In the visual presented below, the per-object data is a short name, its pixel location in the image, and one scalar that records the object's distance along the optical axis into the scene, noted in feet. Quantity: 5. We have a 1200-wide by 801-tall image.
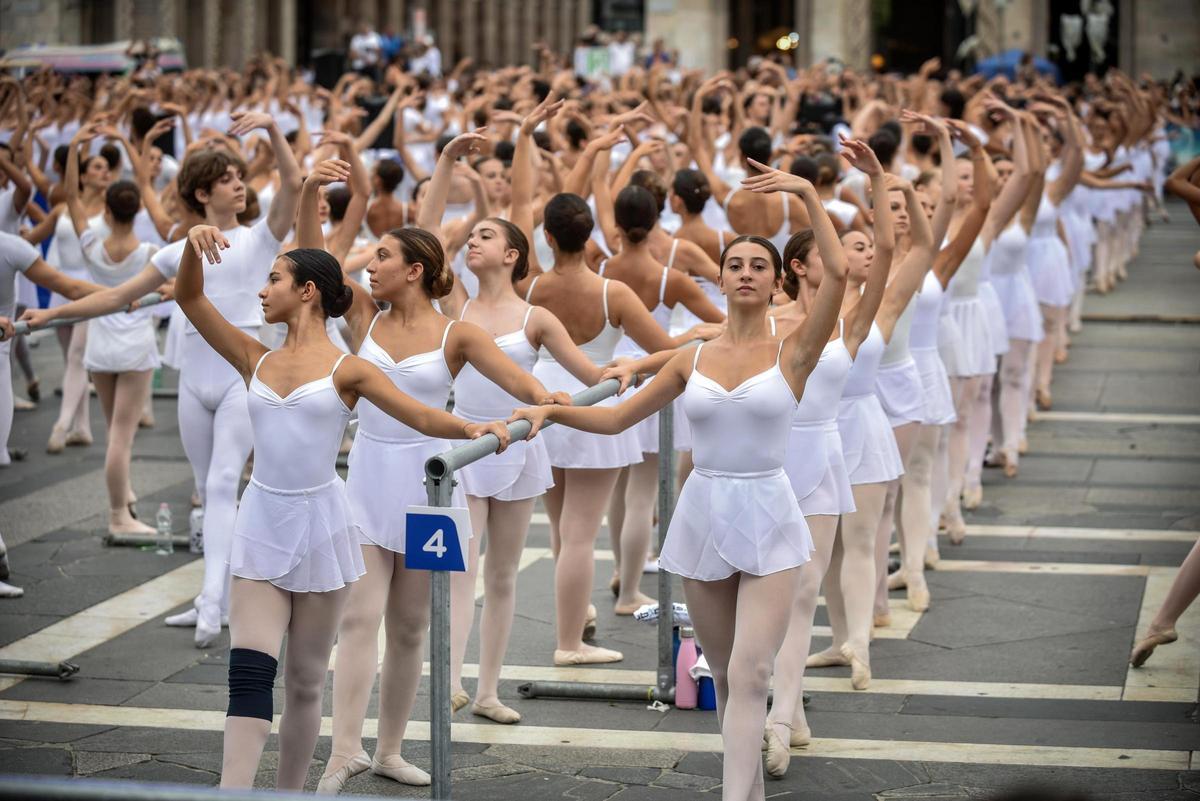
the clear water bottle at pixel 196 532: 67.82
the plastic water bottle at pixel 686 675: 49.62
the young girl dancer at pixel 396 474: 42.42
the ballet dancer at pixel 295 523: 37.93
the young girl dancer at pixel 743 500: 38.01
